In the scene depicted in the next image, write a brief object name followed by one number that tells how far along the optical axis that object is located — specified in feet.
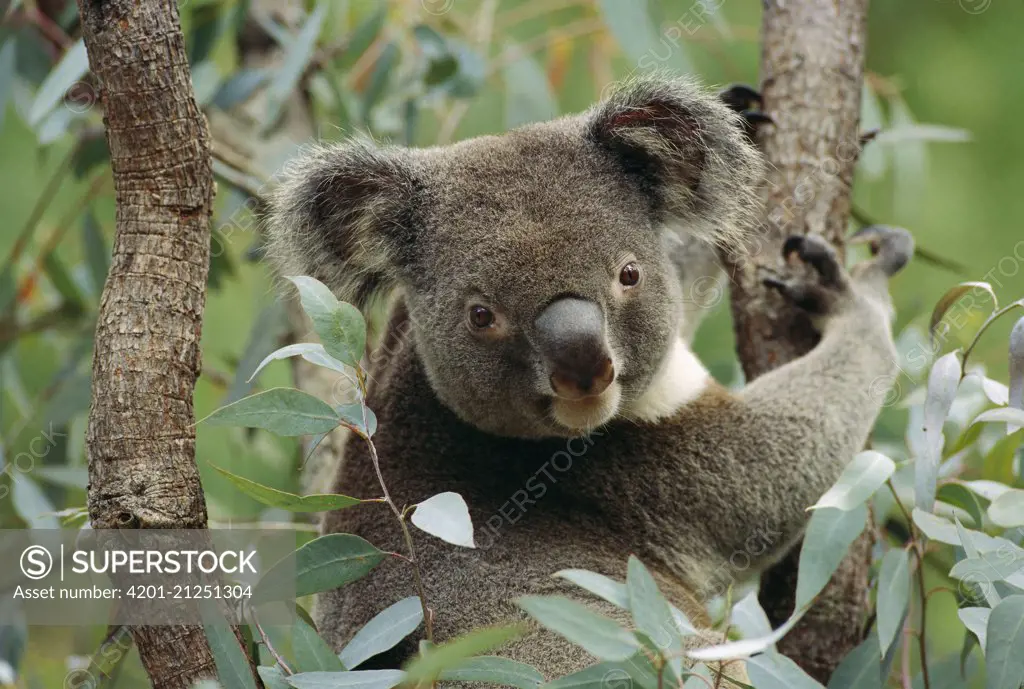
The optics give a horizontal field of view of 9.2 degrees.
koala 8.30
